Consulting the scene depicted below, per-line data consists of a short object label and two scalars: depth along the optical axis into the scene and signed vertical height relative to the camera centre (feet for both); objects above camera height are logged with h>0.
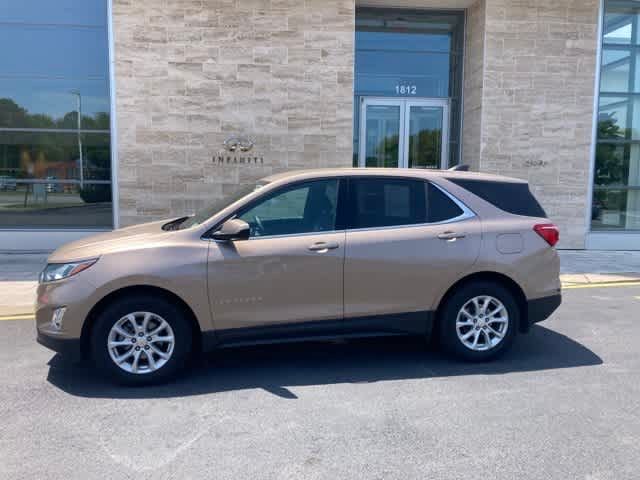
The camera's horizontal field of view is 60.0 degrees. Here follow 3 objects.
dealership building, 34.24 +4.85
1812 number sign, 39.40 +6.28
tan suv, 14.28 -2.58
